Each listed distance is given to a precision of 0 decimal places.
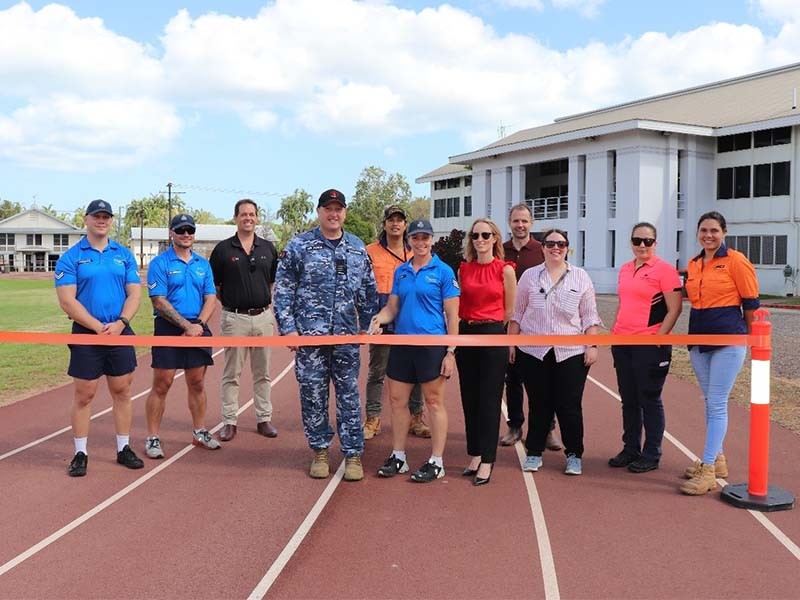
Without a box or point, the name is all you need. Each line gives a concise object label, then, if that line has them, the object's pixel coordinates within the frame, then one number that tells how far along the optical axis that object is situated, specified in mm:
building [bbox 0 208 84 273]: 95688
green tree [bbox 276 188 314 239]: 114438
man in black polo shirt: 7168
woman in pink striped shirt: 5969
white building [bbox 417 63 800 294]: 32969
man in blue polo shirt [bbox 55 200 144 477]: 5852
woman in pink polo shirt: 5965
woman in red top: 5809
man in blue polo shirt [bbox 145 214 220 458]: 6473
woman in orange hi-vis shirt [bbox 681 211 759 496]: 5539
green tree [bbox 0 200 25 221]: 135875
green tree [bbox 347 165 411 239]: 85625
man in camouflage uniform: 5906
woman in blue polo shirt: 5750
